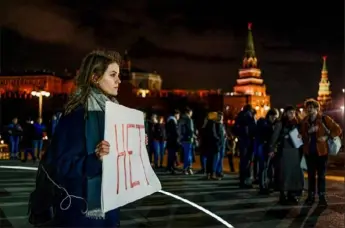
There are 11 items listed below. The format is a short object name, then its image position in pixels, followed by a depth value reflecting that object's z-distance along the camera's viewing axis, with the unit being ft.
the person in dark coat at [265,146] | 36.56
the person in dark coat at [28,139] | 60.18
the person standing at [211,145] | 45.47
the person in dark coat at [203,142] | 47.21
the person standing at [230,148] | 54.90
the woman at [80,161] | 10.52
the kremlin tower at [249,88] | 566.35
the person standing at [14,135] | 66.23
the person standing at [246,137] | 40.55
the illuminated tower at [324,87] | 579.48
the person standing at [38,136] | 60.34
